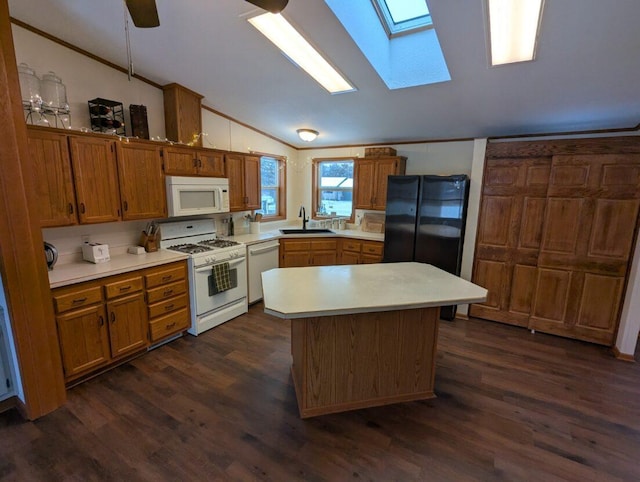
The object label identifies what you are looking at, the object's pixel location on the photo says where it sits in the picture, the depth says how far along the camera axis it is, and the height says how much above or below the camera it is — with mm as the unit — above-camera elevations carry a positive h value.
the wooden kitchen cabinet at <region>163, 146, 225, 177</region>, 3049 +367
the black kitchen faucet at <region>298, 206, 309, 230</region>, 4881 -381
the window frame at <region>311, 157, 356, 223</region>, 5016 +259
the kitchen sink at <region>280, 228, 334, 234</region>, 4633 -568
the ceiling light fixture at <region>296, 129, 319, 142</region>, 3945 +853
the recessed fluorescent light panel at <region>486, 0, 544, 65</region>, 1805 +1146
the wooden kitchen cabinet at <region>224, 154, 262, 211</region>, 3770 +189
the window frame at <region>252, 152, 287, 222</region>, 5016 +81
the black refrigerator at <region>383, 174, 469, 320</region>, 3516 -273
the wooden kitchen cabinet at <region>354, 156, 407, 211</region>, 4277 +292
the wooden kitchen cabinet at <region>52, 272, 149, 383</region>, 2211 -1080
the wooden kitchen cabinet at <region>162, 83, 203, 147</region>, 3189 +920
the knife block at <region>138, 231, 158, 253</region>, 3074 -517
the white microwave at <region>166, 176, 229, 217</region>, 3059 -11
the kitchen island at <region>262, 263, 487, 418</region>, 1924 -1002
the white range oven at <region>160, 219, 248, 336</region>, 3111 -862
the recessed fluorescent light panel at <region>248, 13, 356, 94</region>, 2195 +1260
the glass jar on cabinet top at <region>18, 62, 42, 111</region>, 2223 +809
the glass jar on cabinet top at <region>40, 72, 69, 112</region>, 2334 +814
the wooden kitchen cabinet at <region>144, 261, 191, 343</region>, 2770 -1063
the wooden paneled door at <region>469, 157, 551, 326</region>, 3254 -419
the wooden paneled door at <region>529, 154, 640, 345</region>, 2896 -450
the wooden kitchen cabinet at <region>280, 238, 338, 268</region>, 4410 -863
